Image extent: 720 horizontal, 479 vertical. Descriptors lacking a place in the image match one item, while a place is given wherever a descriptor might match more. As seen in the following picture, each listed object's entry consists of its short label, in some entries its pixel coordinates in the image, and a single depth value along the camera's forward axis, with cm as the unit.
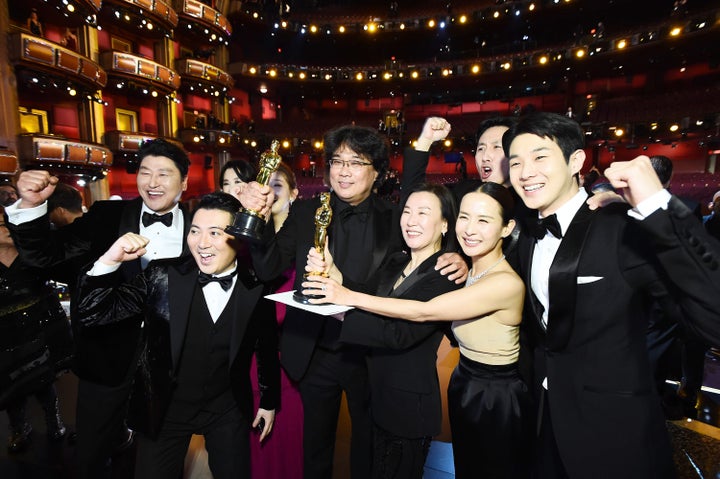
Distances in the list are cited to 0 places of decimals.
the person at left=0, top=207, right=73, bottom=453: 253
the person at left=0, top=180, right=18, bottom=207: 268
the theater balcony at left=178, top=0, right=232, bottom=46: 1521
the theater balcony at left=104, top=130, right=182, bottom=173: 1288
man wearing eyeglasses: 204
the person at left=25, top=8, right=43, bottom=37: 1044
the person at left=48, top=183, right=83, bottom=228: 284
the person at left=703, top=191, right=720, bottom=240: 355
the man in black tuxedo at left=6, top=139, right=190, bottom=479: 212
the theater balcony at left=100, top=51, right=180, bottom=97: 1270
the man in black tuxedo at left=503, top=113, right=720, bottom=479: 124
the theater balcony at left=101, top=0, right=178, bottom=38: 1244
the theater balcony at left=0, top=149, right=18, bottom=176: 869
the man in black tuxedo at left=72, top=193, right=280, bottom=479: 167
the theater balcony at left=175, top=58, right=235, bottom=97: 1586
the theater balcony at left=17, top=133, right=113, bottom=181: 975
